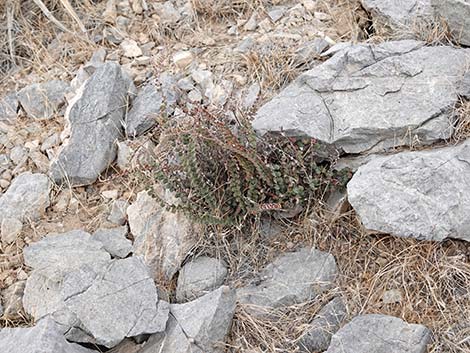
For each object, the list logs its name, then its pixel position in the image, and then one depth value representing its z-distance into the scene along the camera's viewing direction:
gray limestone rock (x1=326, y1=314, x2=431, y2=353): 2.92
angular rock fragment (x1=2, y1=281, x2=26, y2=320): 3.34
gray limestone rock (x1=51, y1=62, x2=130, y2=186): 3.76
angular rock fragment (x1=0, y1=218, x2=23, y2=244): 3.61
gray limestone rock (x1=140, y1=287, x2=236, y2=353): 3.02
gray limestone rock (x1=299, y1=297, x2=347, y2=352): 3.09
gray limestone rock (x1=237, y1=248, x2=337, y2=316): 3.21
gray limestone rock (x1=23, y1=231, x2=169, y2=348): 3.06
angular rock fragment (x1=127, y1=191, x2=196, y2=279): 3.40
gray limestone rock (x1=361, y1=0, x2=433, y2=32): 3.87
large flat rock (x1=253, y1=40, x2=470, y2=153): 3.40
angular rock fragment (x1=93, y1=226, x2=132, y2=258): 3.47
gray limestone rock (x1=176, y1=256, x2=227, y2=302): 3.30
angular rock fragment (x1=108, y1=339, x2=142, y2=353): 3.13
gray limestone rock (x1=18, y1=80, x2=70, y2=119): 4.09
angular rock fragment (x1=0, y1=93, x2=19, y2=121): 4.14
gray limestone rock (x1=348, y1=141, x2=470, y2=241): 3.08
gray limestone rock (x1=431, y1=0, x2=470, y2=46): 3.63
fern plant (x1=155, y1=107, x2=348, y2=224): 3.29
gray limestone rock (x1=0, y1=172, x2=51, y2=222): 3.69
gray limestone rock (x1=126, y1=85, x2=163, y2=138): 3.84
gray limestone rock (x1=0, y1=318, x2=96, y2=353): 2.89
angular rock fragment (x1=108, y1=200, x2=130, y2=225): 3.63
